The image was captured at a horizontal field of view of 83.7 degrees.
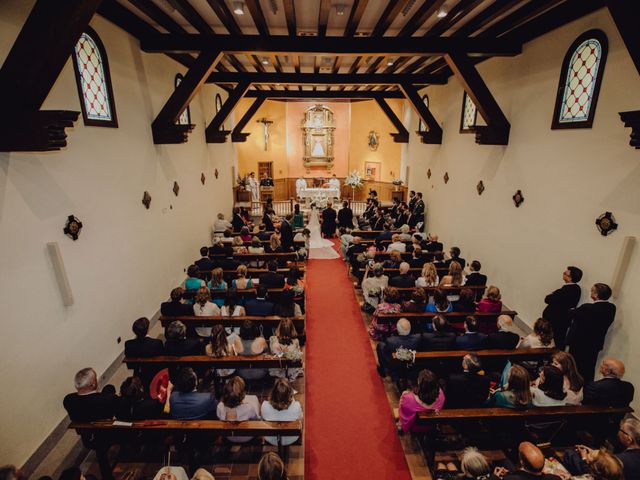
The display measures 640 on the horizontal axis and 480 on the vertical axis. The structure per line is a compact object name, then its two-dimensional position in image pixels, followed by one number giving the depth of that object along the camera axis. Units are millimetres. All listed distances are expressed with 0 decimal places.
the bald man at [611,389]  3221
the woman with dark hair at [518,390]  3170
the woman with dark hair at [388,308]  5113
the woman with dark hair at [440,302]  4715
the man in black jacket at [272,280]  5961
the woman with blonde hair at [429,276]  5965
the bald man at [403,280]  6113
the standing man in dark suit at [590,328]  4086
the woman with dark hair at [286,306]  5070
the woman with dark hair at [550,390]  3242
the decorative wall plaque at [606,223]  4309
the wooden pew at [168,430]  3023
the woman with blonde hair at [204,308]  4973
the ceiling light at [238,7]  4973
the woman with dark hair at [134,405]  3117
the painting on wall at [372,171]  17364
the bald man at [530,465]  2389
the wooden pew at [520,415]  3160
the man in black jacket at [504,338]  4152
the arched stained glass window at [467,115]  8500
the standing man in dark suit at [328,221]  11484
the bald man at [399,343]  4297
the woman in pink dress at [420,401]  3296
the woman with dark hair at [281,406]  3168
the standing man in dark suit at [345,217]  11195
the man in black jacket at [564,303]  4668
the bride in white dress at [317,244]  10219
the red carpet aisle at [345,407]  3547
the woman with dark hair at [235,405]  3125
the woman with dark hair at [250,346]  4188
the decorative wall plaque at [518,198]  6184
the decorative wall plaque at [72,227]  4105
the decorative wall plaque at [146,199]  6091
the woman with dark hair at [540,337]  4086
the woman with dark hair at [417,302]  4952
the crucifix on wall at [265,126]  16859
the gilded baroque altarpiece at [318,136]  17469
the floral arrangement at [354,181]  15102
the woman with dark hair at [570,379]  3354
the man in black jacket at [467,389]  3445
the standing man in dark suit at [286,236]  8594
